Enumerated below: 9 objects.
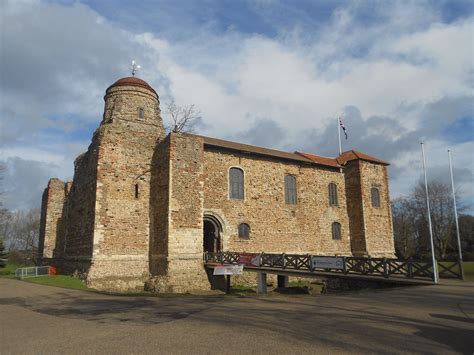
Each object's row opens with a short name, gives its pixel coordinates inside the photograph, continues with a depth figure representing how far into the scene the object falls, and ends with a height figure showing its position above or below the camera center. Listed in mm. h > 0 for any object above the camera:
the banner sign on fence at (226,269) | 16609 -1201
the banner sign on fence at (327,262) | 14414 -814
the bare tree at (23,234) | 46406 +1791
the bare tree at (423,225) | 41375 +2004
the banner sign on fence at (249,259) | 18125 -809
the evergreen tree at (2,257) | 32062 -976
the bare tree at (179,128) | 23844 +7625
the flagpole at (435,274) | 12756 -1169
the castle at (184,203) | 18203 +2448
